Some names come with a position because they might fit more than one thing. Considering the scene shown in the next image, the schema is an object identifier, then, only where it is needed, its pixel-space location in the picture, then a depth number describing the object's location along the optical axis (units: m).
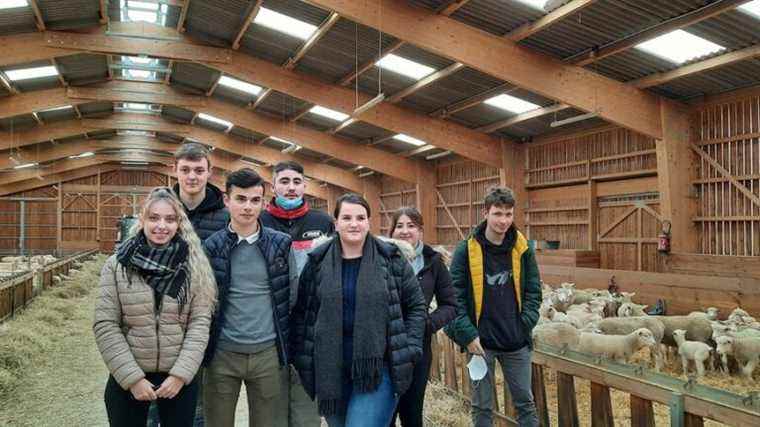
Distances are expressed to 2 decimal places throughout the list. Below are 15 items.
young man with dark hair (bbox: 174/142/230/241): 3.27
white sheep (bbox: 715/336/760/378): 6.12
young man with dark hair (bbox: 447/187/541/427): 3.39
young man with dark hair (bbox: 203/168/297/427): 2.85
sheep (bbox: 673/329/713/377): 6.17
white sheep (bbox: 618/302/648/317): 8.48
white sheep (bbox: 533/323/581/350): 6.14
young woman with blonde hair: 2.63
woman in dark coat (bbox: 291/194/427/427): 2.61
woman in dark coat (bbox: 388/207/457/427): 3.09
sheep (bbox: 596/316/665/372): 6.61
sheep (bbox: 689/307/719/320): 8.24
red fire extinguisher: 10.59
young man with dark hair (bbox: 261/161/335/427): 3.53
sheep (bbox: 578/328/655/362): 5.57
